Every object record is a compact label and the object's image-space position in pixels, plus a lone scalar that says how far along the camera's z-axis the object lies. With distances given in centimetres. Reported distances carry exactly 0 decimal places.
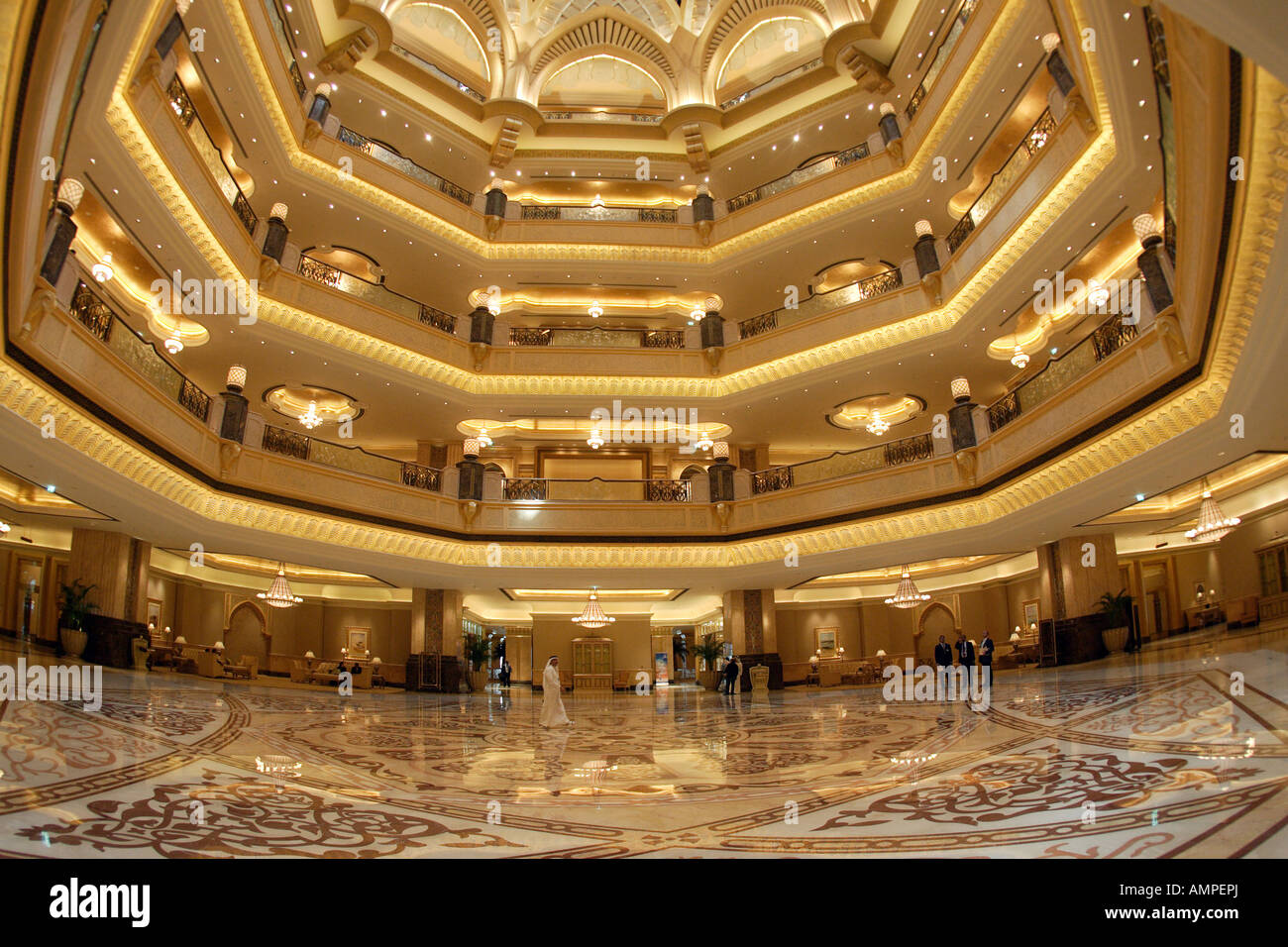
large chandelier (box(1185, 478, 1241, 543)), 1124
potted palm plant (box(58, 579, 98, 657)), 1087
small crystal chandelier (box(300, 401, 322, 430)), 1709
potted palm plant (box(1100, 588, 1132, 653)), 1275
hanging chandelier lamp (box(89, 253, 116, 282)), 1079
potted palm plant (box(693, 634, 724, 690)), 1942
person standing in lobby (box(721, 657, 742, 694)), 1592
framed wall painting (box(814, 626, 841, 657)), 2133
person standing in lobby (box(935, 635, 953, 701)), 1323
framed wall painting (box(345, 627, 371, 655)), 1999
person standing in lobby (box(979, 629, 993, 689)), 1255
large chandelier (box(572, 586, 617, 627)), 1714
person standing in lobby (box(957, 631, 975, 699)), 1232
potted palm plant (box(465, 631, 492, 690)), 1767
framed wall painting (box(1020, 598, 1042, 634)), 1847
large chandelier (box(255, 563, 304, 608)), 1509
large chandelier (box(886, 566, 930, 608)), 1653
